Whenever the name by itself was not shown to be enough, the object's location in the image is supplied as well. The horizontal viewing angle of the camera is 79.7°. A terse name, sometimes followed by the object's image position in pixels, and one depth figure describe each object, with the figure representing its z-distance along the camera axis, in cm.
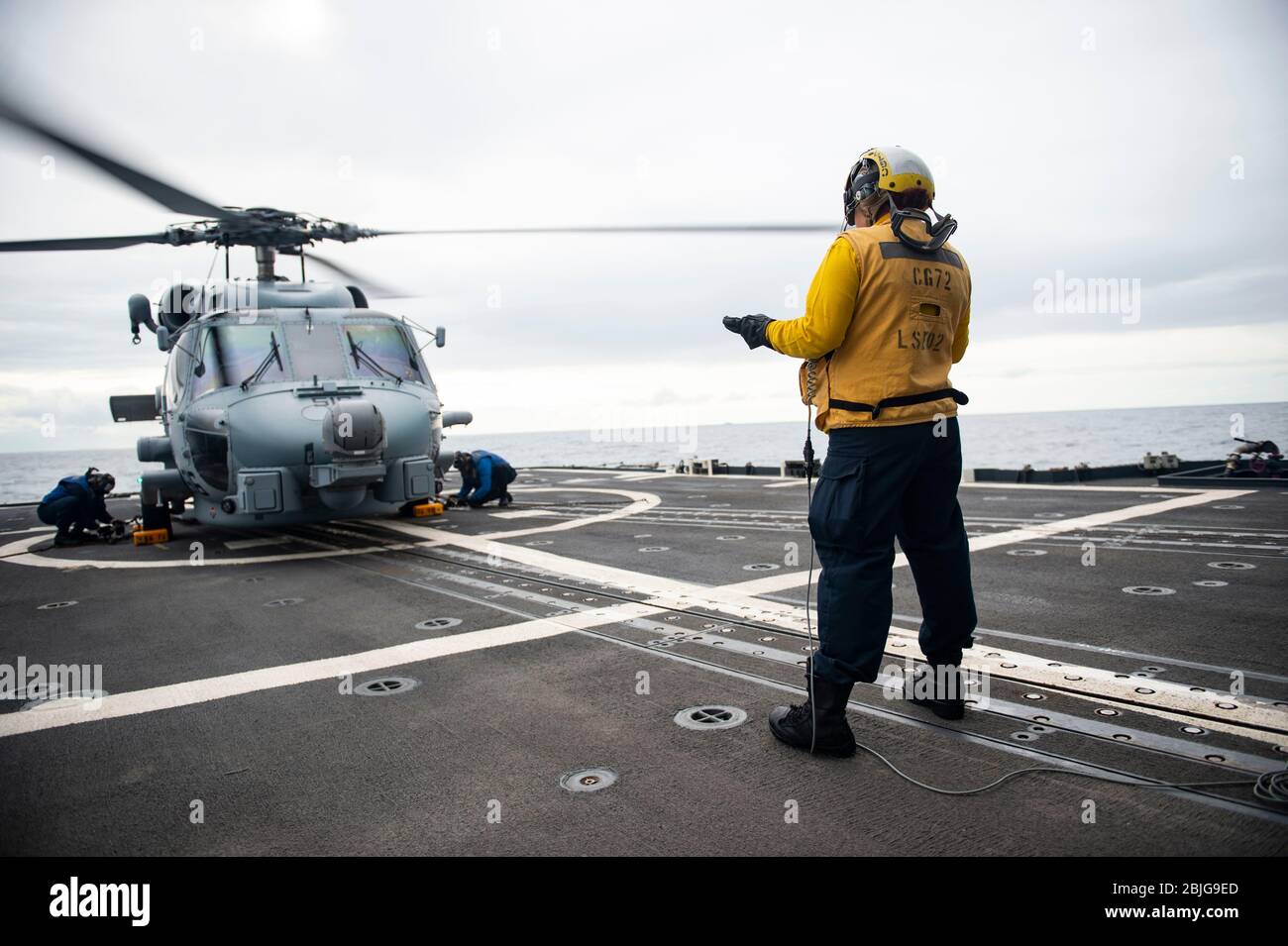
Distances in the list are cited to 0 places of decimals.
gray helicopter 921
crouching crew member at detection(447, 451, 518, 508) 1450
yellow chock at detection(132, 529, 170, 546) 1108
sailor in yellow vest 315
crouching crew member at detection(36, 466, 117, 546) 1131
